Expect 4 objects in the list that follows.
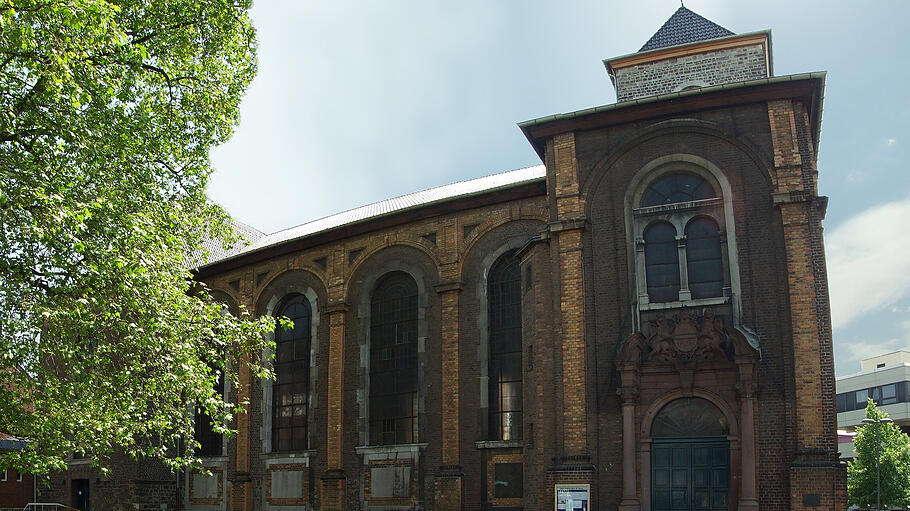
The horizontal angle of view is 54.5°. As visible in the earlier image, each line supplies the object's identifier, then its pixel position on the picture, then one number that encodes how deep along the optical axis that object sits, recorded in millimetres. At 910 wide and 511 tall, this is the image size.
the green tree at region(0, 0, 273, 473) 13977
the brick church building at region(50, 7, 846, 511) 18156
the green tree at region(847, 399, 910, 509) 42562
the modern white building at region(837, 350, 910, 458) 66188
